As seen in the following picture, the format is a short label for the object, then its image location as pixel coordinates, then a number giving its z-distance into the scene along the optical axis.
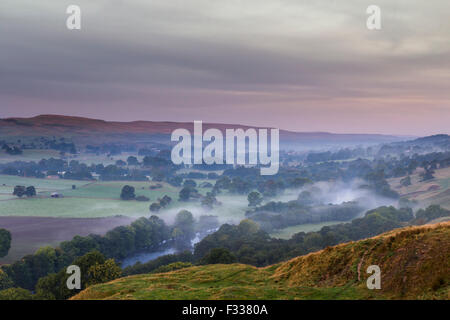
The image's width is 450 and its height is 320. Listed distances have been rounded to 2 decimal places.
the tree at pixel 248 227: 137.38
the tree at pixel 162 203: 195.88
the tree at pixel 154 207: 186.51
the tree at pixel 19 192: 197.50
